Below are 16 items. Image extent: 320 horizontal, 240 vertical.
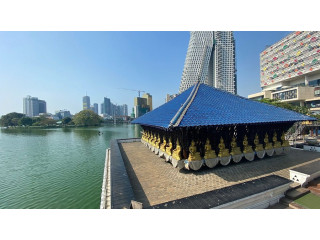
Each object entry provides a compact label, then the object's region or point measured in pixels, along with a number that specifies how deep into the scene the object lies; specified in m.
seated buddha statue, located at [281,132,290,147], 9.59
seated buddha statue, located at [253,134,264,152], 8.62
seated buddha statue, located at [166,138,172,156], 8.23
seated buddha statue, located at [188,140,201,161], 7.06
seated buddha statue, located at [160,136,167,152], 9.15
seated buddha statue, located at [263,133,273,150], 8.94
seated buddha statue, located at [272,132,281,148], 9.26
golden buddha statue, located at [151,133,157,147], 11.00
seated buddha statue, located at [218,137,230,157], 7.63
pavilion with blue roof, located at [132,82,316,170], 6.66
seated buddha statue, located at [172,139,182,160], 7.28
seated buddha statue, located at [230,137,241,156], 7.95
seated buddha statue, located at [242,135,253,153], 8.25
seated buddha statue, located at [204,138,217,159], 7.33
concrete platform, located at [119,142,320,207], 5.42
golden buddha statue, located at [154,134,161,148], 10.18
